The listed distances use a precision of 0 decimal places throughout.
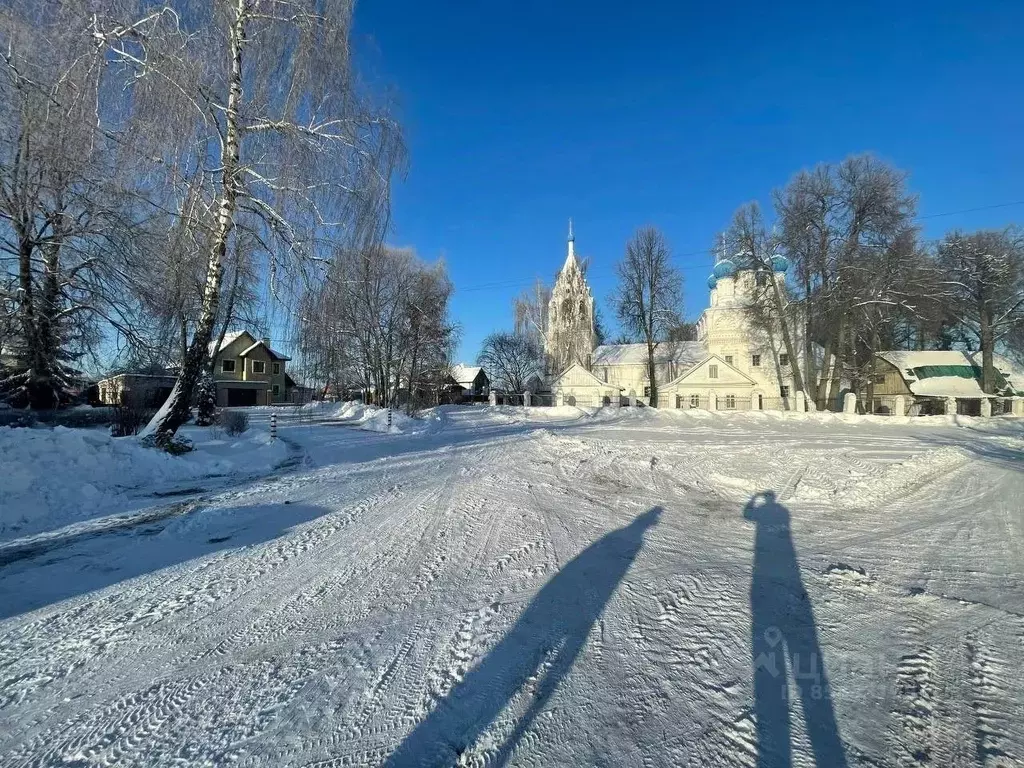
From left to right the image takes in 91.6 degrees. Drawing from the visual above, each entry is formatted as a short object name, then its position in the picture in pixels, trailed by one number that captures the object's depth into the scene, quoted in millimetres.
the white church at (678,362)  42853
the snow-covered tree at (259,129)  9000
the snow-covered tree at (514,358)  57688
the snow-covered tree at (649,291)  39281
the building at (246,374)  50347
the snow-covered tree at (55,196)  7996
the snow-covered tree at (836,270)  27625
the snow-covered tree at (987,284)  31500
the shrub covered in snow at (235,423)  16891
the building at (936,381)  35656
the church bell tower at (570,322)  53469
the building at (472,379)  71062
